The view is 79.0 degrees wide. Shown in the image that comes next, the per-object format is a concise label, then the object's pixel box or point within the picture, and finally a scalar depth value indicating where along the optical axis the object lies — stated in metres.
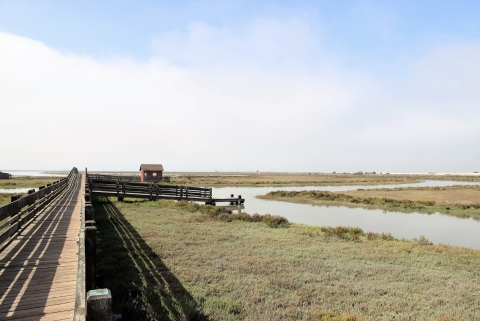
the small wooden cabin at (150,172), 64.12
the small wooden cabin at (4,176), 69.51
